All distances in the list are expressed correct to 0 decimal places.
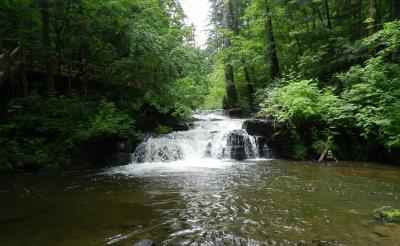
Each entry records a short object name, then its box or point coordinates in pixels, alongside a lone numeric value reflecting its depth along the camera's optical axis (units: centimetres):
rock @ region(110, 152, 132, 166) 1211
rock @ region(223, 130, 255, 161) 1245
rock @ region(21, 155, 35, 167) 1014
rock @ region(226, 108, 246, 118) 1909
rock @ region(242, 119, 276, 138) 1270
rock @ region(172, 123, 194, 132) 1554
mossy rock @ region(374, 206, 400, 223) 439
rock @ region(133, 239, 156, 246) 362
